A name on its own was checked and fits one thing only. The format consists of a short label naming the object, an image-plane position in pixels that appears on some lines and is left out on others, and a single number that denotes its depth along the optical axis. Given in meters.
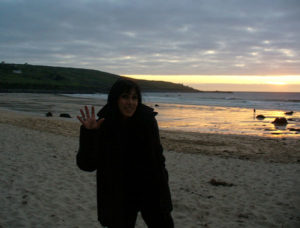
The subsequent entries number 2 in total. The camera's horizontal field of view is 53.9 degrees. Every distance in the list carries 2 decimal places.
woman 2.30
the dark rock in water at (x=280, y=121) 21.94
